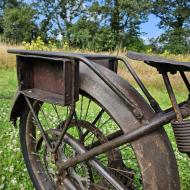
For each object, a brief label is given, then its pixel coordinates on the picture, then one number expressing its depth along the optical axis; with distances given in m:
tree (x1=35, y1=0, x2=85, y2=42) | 46.97
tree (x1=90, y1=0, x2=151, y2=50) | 39.44
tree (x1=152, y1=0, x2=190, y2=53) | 39.59
